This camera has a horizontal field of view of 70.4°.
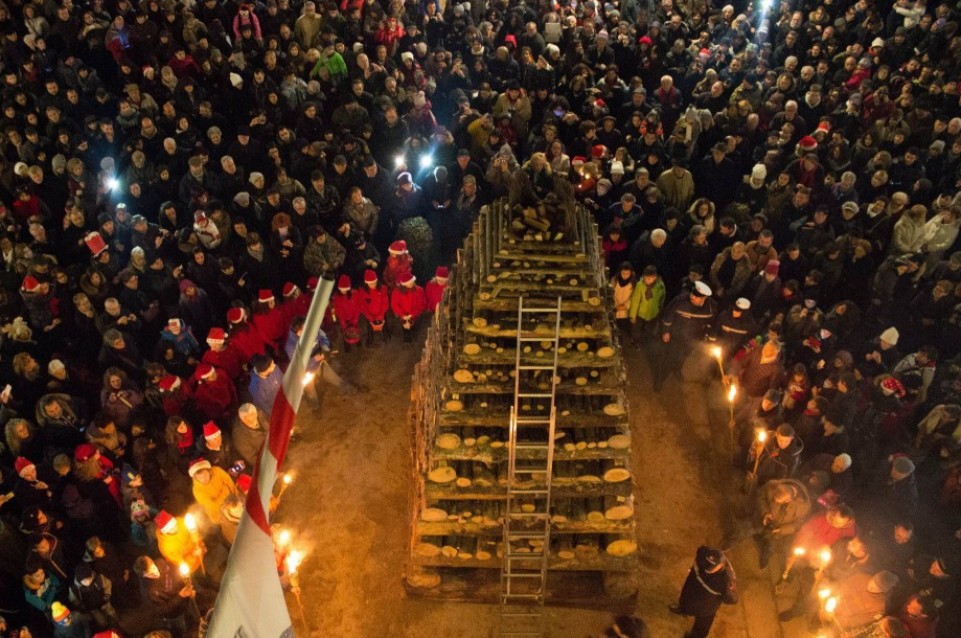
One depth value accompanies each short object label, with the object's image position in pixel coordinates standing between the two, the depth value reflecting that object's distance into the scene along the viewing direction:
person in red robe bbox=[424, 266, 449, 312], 11.76
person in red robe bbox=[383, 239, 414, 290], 11.80
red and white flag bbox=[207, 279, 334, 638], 3.96
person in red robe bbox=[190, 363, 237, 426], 10.20
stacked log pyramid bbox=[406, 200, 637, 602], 7.63
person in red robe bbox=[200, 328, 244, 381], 10.50
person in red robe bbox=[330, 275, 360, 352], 11.80
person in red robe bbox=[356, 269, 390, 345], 11.98
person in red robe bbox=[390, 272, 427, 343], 12.00
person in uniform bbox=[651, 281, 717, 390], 11.23
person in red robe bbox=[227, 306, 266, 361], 10.92
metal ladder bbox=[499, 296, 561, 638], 7.77
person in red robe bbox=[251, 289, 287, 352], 11.29
